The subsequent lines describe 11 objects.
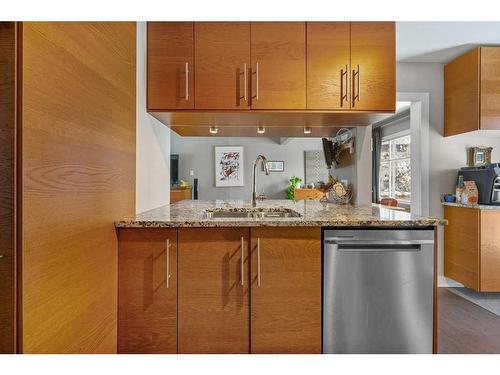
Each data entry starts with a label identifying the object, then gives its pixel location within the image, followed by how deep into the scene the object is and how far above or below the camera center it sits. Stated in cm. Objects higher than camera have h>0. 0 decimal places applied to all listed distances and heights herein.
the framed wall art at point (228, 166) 464 +23
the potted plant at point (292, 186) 446 -5
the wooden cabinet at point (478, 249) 301 -62
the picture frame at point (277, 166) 484 +25
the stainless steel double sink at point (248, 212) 222 -21
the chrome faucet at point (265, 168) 242 +10
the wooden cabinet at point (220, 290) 163 -55
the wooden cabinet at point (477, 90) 297 +87
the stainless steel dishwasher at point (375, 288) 166 -54
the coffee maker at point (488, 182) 304 +1
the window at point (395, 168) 559 +27
